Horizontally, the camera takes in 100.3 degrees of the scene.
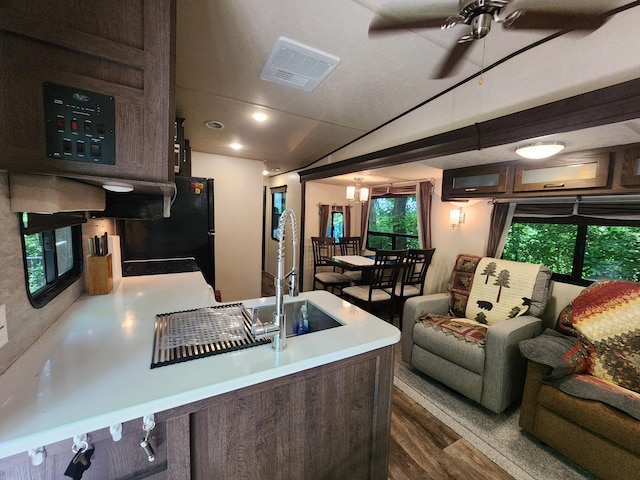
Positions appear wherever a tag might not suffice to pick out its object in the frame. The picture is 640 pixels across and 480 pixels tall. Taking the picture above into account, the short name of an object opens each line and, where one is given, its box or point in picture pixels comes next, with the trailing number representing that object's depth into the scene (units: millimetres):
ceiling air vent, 1670
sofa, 1440
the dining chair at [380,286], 3162
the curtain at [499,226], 2836
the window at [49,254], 973
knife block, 1572
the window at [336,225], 5277
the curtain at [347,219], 5316
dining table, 3641
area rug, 1601
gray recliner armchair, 1970
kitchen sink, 1523
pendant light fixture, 4102
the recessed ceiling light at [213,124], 2783
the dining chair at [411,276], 3263
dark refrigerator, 2471
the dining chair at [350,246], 4805
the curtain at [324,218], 5086
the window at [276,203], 5859
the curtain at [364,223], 5043
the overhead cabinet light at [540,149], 1769
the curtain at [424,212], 3842
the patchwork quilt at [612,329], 1658
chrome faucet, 997
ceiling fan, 1081
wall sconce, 3306
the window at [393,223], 4383
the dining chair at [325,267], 4055
